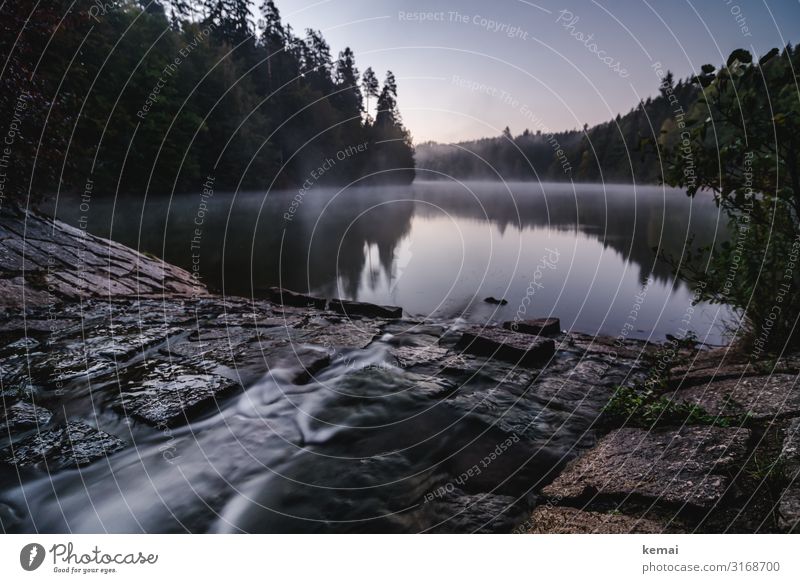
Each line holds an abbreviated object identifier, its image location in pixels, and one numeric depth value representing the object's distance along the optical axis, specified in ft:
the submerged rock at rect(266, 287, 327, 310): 29.17
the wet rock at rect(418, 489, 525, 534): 8.63
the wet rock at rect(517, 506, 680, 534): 7.86
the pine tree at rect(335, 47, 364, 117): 211.20
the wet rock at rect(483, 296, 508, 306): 34.28
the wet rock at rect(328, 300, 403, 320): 26.25
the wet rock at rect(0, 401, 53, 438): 11.05
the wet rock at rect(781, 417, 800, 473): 8.08
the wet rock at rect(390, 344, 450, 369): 17.75
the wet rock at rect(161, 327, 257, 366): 16.57
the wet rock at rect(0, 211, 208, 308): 22.39
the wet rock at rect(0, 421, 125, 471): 9.93
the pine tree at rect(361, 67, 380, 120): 207.68
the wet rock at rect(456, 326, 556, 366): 17.90
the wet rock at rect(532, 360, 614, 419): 13.89
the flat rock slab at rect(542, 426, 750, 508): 8.21
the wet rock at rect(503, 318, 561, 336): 23.40
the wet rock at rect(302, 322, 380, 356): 19.56
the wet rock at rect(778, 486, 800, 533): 7.10
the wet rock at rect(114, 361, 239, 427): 12.28
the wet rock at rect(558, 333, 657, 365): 19.07
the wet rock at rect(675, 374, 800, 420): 10.31
